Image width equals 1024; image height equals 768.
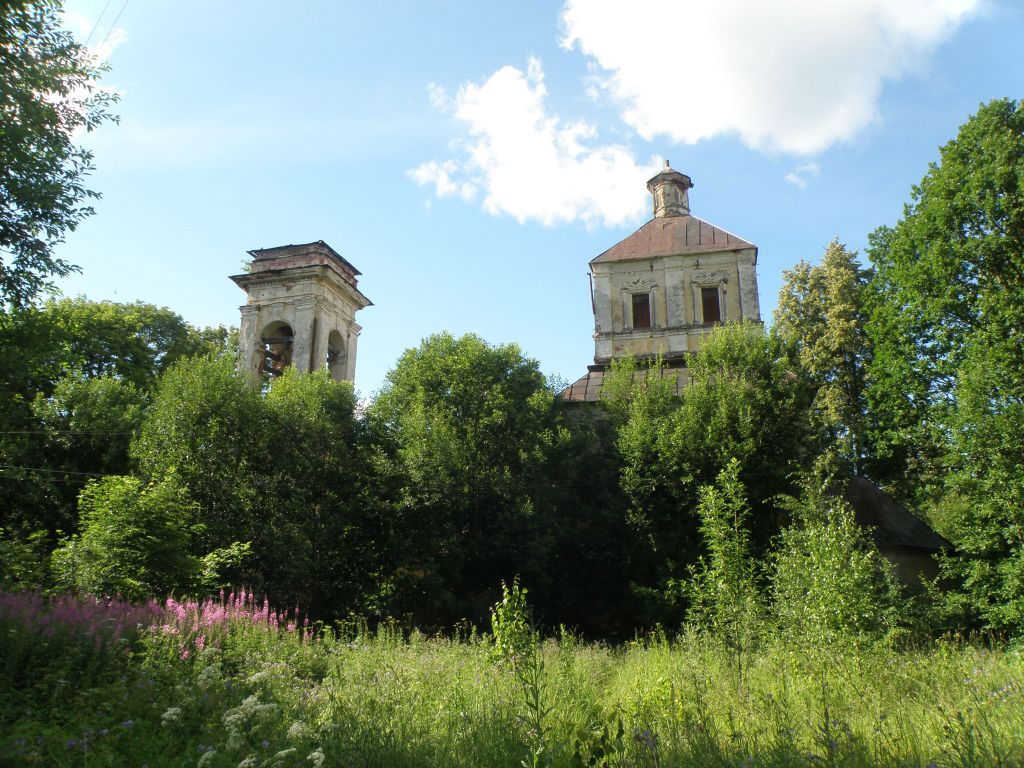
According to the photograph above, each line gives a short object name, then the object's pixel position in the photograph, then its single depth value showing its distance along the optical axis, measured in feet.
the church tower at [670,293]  83.87
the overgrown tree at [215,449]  52.65
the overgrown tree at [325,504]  53.72
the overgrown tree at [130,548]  35.21
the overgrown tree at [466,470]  56.85
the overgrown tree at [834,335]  78.69
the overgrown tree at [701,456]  59.16
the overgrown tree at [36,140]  30.83
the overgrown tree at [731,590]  28.37
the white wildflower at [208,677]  22.76
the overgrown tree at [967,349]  57.67
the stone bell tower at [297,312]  78.43
